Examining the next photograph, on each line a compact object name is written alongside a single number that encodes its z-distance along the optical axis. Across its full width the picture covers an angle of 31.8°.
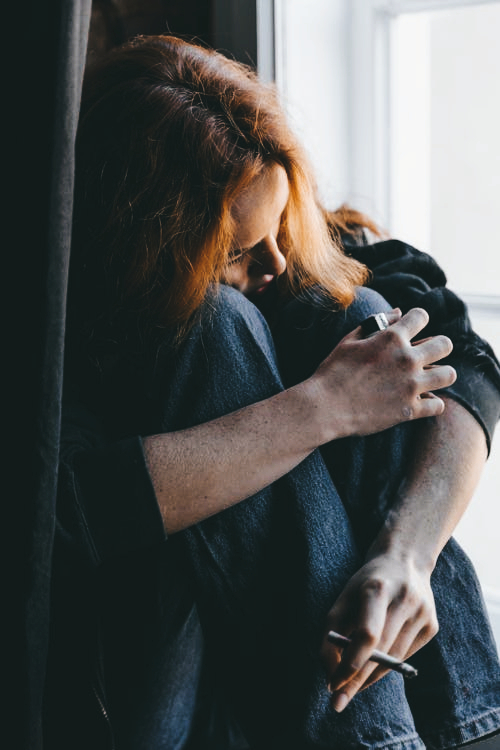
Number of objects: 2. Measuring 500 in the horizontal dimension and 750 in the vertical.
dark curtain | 0.69
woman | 0.86
